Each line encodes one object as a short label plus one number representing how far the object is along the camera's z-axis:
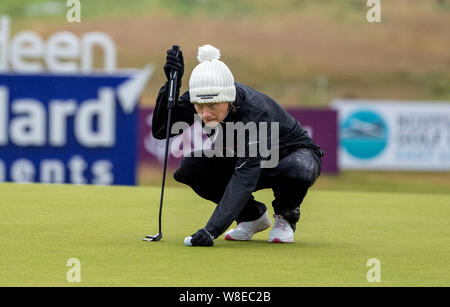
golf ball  12.72
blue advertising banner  30.55
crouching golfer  12.34
